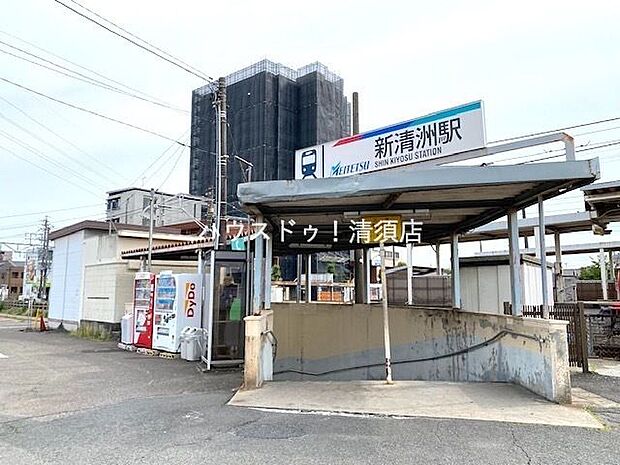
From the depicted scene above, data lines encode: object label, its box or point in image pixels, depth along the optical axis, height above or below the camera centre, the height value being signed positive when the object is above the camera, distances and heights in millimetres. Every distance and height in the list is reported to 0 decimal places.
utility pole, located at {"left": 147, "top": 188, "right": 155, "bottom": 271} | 14664 +2220
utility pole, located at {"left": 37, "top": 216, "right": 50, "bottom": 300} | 30938 +1822
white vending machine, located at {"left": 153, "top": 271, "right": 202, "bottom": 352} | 11305 -200
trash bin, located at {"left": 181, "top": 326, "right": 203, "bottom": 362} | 11016 -1074
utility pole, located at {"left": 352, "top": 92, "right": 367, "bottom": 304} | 13031 +826
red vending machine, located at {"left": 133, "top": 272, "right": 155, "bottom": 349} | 12352 -314
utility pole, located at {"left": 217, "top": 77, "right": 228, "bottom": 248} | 12516 +3735
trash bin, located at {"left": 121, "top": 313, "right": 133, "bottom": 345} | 13180 -875
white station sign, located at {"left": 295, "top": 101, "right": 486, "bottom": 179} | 7020 +2382
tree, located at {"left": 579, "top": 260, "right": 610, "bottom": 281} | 41056 +2183
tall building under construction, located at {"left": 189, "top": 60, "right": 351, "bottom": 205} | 41781 +15860
